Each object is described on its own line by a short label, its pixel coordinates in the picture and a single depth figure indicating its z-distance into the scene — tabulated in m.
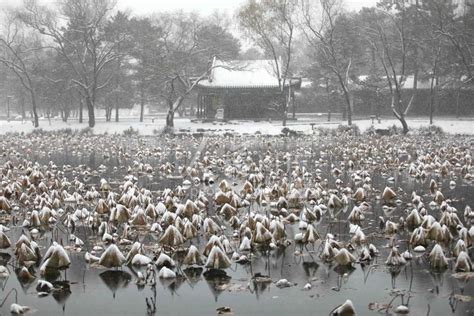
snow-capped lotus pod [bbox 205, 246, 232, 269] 7.70
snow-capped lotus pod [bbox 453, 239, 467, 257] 7.81
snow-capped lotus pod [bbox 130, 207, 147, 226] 9.90
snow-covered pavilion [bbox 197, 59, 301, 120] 48.47
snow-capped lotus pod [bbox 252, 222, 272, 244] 8.75
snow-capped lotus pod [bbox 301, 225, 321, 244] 8.80
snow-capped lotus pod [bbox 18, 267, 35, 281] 7.49
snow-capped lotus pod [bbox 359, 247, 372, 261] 8.12
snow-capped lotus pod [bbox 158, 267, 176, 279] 7.44
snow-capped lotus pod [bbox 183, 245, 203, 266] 7.87
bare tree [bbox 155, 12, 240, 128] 46.50
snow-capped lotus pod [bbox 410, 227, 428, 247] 8.65
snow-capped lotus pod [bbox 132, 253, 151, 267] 8.00
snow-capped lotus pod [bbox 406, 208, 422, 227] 9.84
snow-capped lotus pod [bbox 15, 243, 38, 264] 8.11
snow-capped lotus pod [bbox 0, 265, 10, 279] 7.61
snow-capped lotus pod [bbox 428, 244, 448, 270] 7.71
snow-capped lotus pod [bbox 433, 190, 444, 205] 11.75
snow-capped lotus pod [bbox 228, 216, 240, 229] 9.90
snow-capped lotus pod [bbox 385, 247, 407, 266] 7.89
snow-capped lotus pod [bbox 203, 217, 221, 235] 9.25
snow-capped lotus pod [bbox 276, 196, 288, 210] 11.41
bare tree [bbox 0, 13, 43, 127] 46.94
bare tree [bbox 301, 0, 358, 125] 41.78
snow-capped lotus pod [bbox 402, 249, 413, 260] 8.16
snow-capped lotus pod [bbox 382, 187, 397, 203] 12.67
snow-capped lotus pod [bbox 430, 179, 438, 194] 14.15
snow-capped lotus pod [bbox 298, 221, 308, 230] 9.71
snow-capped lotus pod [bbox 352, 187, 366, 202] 12.78
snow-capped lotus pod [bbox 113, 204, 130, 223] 10.04
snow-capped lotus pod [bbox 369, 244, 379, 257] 8.38
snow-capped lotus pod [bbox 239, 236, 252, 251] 8.57
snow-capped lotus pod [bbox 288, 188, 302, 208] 11.99
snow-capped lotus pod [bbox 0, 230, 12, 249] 8.88
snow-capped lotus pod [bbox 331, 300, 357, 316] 5.99
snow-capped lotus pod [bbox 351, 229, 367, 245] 8.79
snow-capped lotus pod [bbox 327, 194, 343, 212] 11.88
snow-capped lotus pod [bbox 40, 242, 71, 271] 7.66
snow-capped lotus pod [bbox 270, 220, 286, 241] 8.87
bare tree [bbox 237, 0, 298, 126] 44.72
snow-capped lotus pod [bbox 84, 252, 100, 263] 8.20
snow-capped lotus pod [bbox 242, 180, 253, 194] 12.84
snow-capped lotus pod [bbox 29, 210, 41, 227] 10.20
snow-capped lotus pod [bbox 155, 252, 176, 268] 7.84
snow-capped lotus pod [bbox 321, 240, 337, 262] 8.08
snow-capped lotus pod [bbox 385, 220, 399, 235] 9.62
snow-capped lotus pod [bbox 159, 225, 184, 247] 8.48
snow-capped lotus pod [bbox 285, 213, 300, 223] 10.47
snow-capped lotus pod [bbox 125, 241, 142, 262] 8.07
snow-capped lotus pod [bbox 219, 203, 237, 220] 10.87
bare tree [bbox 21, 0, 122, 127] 44.28
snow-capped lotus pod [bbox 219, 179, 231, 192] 12.40
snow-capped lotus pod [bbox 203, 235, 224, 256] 7.86
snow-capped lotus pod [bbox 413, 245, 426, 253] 8.57
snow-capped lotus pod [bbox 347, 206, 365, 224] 10.48
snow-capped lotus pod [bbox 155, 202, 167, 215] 10.49
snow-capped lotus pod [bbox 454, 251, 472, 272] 7.51
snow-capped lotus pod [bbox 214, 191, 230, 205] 11.82
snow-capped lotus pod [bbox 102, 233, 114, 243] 9.11
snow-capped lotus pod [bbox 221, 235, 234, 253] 8.41
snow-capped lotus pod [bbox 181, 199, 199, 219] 9.81
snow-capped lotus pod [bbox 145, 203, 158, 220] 10.27
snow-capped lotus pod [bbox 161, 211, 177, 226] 9.49
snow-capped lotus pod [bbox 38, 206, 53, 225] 10.18
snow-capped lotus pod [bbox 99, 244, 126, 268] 7.80
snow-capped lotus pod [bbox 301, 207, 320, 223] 10.52
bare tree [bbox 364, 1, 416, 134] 46.69
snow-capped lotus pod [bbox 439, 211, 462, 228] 9.35
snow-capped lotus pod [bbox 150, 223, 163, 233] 9.62
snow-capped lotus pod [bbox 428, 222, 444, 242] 8.57
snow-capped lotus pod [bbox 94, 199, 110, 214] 10.76
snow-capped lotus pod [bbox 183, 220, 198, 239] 8.84
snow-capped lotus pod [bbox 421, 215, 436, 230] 9.01
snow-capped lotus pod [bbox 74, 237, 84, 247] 8.96
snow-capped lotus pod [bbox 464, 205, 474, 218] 10.69
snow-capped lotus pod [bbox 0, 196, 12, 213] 11.23
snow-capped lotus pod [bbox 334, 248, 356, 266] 7.92
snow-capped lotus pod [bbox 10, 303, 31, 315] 6.30
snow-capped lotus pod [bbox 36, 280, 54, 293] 7.04
